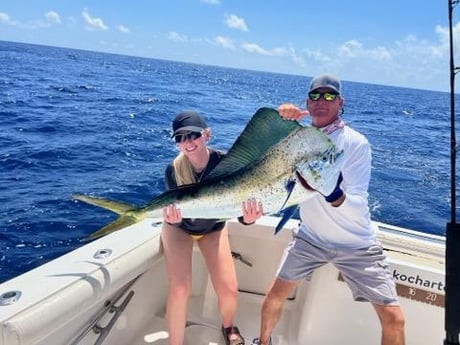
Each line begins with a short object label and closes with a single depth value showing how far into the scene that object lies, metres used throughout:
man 2.31
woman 2.37
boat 1.89
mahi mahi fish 1.63
